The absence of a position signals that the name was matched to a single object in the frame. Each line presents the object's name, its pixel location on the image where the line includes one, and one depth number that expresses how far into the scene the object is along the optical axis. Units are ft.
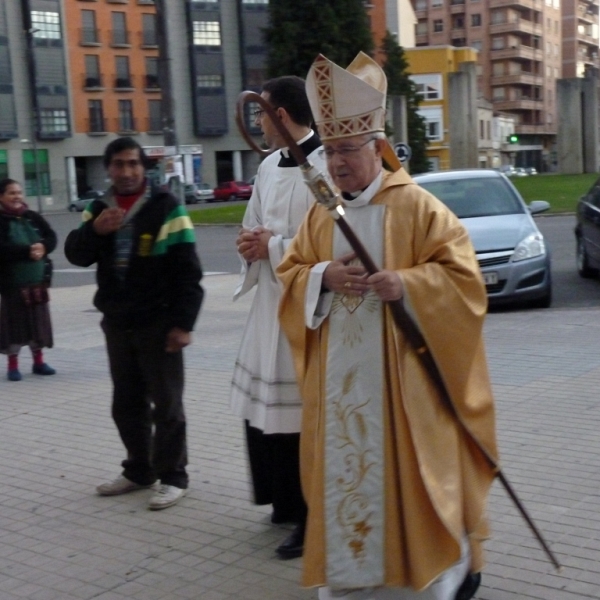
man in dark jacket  16.61
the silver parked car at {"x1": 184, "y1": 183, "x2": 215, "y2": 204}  196.80
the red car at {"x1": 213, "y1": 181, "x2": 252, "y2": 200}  203.92
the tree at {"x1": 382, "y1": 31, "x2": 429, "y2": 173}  145.28
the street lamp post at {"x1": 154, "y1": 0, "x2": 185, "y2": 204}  44.09
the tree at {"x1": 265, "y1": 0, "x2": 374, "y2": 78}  110.83
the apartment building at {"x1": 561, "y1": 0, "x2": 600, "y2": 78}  380.58
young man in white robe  14.24
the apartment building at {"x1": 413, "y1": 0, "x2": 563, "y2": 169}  341.62
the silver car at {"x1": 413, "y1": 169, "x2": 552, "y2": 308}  37.52
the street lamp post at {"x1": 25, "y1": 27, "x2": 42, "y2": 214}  202.90
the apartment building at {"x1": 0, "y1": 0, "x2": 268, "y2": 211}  205.67
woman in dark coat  28.78
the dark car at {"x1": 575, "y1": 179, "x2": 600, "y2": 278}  43.42
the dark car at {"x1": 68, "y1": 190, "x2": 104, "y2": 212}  200.75
